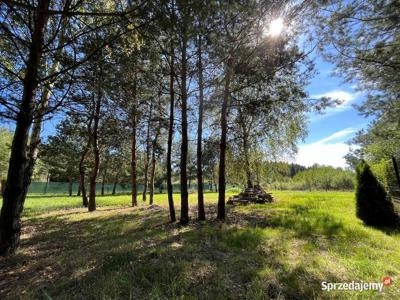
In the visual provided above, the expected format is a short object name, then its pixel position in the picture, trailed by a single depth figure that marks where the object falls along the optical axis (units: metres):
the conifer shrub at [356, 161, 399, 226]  6.21
